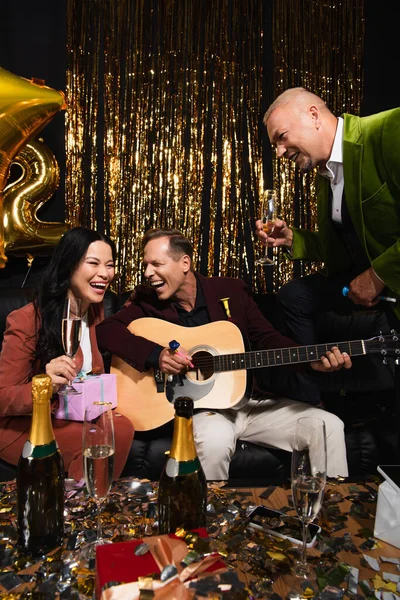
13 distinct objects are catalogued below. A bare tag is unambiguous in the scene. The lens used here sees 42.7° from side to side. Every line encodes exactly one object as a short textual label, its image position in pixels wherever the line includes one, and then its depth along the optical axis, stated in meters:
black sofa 2.21
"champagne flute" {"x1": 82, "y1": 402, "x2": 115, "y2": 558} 0.99
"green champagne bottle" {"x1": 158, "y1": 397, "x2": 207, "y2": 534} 1.05
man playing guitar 2.17
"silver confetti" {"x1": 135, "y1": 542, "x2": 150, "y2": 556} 0.85
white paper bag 1.06
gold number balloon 2.87
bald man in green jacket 2.04
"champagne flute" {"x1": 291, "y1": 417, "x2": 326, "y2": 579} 0.93
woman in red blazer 1.88
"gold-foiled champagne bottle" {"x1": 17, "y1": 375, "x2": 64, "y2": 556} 1.02
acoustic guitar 2.25
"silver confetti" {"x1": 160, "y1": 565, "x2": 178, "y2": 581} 0.78
